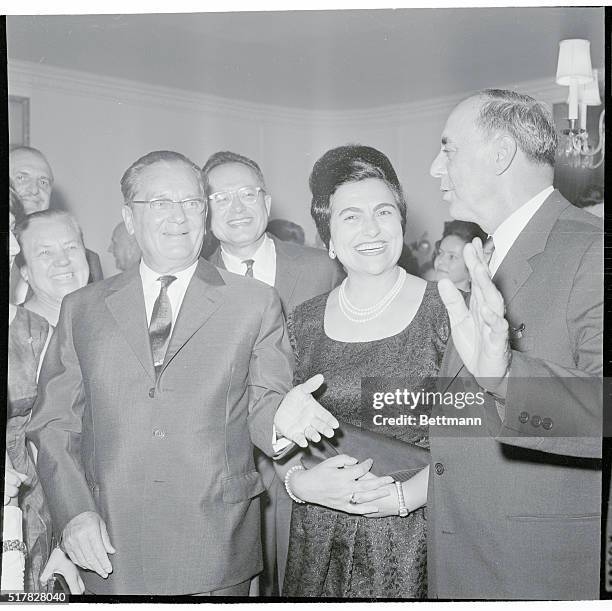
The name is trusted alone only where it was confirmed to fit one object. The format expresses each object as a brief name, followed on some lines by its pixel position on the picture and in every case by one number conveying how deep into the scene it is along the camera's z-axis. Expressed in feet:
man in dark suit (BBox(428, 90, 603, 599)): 8.89
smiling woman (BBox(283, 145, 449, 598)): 9.42
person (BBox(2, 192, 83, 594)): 9.99
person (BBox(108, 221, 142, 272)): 9.95
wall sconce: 9.57
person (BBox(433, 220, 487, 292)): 9.62
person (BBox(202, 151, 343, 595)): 9.80
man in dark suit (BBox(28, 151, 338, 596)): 9.53
